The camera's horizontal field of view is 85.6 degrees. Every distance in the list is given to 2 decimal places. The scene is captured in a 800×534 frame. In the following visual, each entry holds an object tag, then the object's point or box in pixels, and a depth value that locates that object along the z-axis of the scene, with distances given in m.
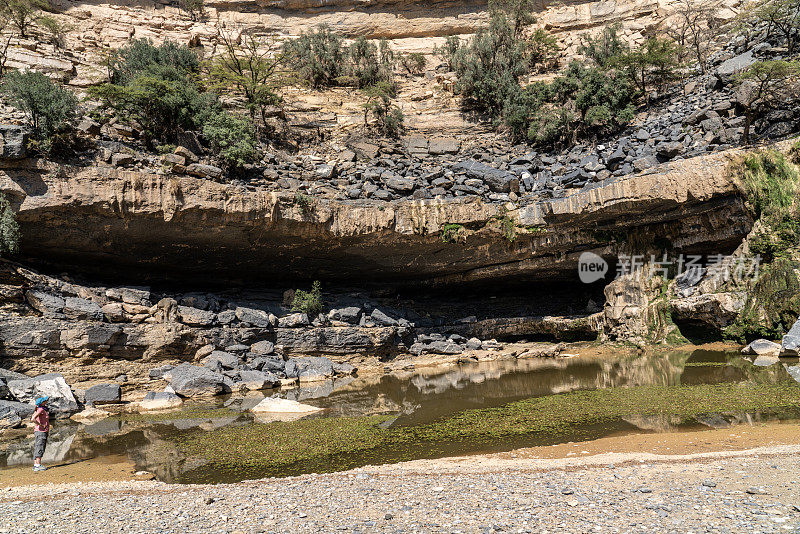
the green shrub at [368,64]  26.50
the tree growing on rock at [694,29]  22.98
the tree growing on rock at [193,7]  29.52
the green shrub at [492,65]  24.11
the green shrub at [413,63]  28.89
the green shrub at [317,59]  26.62
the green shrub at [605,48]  23.42
